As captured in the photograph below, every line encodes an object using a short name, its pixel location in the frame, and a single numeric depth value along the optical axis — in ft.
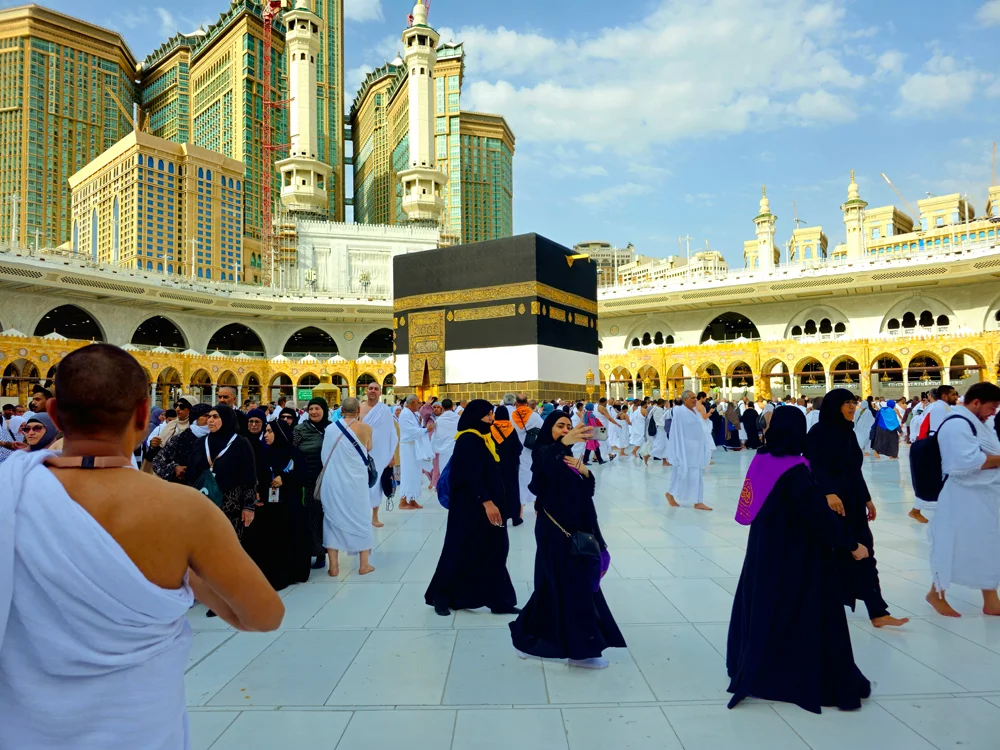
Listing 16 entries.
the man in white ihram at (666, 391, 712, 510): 20.53
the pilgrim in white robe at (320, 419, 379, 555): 12.96
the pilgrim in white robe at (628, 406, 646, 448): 38.81
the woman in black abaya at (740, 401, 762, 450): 41.02
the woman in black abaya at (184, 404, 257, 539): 11.08
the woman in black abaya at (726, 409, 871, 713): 7.13
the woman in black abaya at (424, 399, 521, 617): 10.67
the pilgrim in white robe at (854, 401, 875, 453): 34.78
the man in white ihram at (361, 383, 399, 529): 18.08
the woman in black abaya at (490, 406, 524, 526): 13.01
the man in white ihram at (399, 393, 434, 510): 22.36
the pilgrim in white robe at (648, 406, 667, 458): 33.05
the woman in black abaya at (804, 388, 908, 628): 9.43
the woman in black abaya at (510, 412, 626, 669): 8.25
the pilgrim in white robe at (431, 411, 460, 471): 24.34
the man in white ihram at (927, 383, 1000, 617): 9.94
